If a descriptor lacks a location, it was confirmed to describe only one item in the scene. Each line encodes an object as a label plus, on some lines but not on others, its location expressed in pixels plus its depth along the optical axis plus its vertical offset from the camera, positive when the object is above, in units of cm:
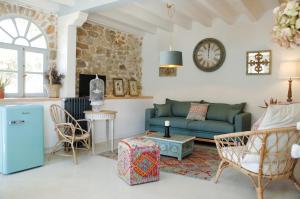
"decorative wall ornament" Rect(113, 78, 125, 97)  616 +14
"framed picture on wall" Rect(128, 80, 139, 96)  665 +13
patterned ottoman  307 -86
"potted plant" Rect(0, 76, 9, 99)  387 +12
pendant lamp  416 +58
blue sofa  497 -58
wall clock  592 +95
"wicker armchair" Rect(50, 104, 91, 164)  390 -59
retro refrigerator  331 -62
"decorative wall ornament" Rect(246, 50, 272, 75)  537 +69
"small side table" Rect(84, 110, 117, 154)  436 -39
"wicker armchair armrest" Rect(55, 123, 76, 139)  385 -60
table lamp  487 +47
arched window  421 +63
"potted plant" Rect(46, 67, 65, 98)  461 +19
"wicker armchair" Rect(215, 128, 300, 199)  249 -63
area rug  351 -109
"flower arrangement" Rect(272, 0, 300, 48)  124 +36
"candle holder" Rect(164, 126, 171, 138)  432 -68
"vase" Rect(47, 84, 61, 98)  462 +4
